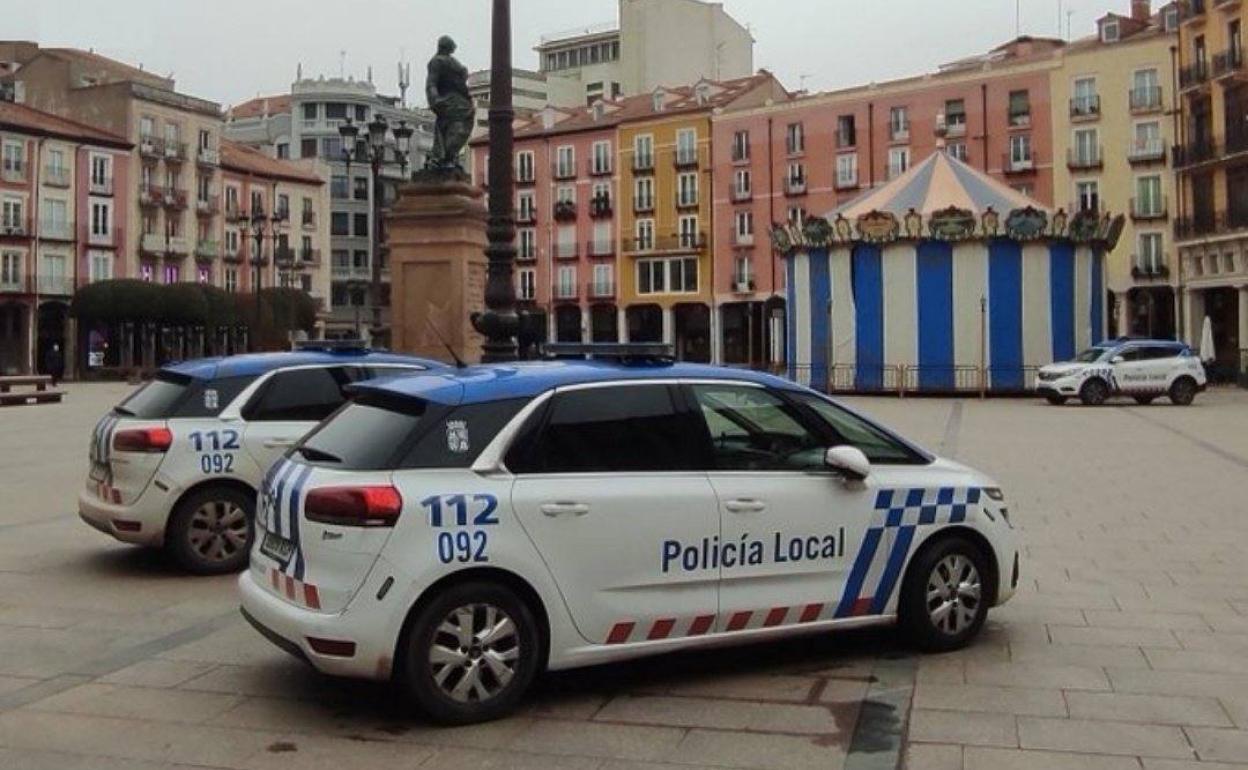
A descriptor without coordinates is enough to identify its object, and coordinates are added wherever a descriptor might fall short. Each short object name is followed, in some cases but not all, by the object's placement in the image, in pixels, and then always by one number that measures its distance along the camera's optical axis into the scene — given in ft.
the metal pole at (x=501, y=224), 42.37
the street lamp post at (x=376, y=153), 87.56
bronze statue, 76.18
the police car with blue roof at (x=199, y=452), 27.43
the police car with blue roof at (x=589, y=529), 16.74
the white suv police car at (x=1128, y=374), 100.53
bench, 107.14
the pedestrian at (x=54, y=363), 184.07
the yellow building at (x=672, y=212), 235.40
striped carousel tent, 110.22
